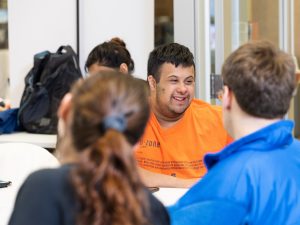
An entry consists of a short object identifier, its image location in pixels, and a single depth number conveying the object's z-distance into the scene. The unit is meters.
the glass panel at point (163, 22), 3.52
